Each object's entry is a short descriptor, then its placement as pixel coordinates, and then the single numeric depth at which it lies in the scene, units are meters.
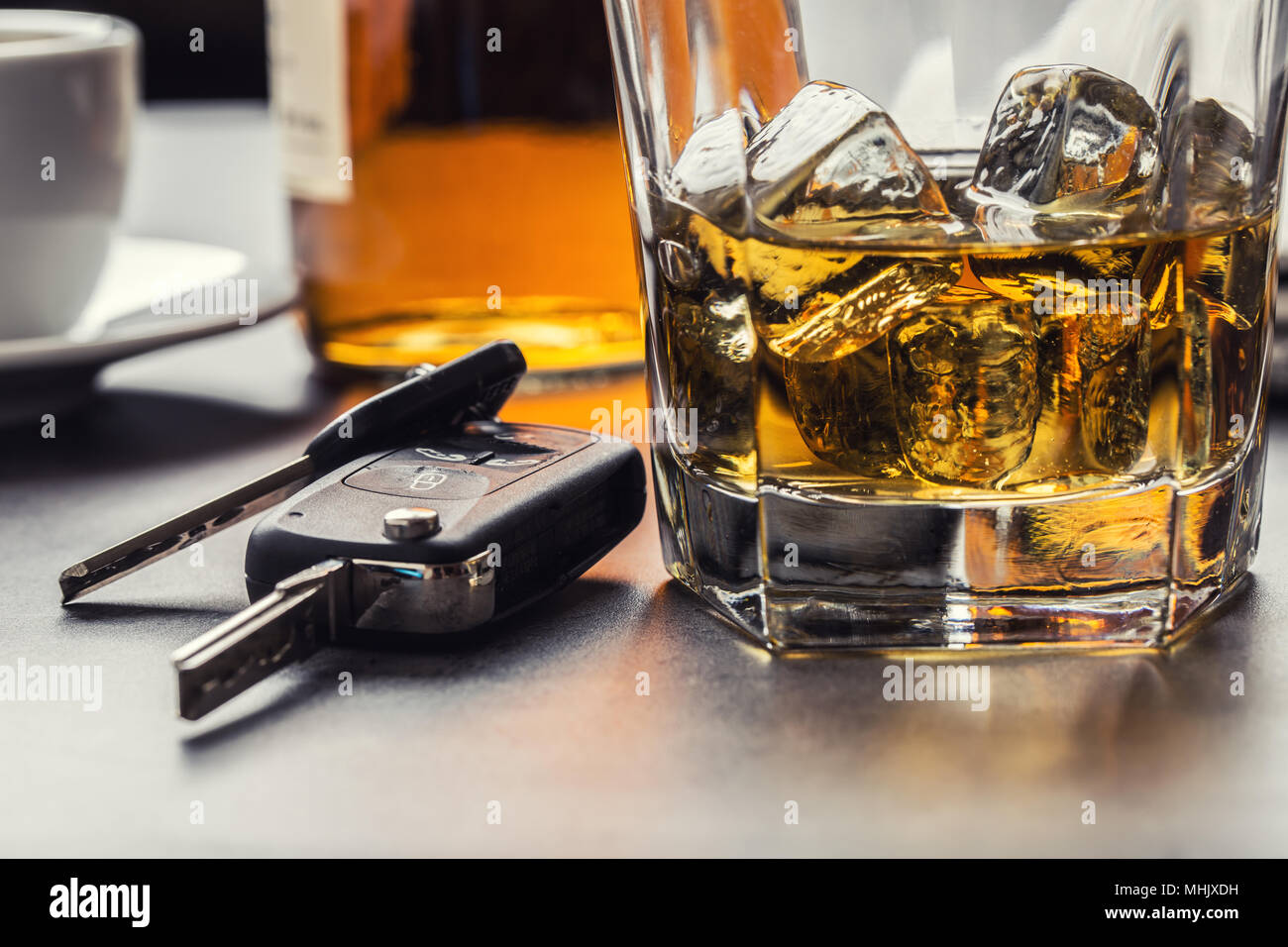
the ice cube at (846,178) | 0.43
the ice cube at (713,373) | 0.45
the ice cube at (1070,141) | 0.44
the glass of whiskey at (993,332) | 0.43
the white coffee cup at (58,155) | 0.64
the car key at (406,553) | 0.41
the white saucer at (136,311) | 0.65
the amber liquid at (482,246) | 0.71
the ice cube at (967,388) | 0.42
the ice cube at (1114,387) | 0.43
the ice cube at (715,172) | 0.44
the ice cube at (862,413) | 0.44
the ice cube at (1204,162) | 0.43
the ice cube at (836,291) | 0.43
